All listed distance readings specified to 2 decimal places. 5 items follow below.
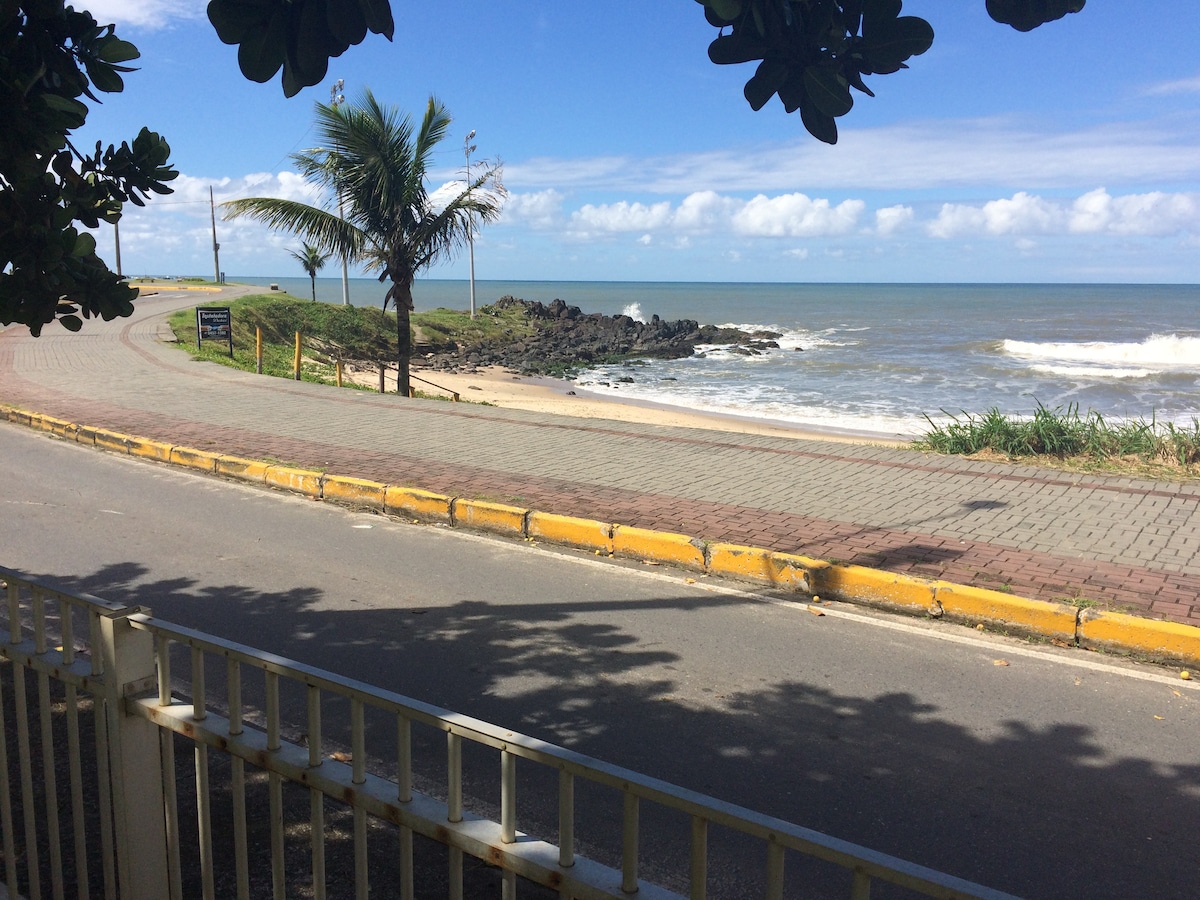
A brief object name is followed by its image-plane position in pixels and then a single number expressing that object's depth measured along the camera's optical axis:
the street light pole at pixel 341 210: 16.21
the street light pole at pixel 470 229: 17.02
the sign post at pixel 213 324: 19.93
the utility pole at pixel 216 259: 68.25
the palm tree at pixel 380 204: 15.99
